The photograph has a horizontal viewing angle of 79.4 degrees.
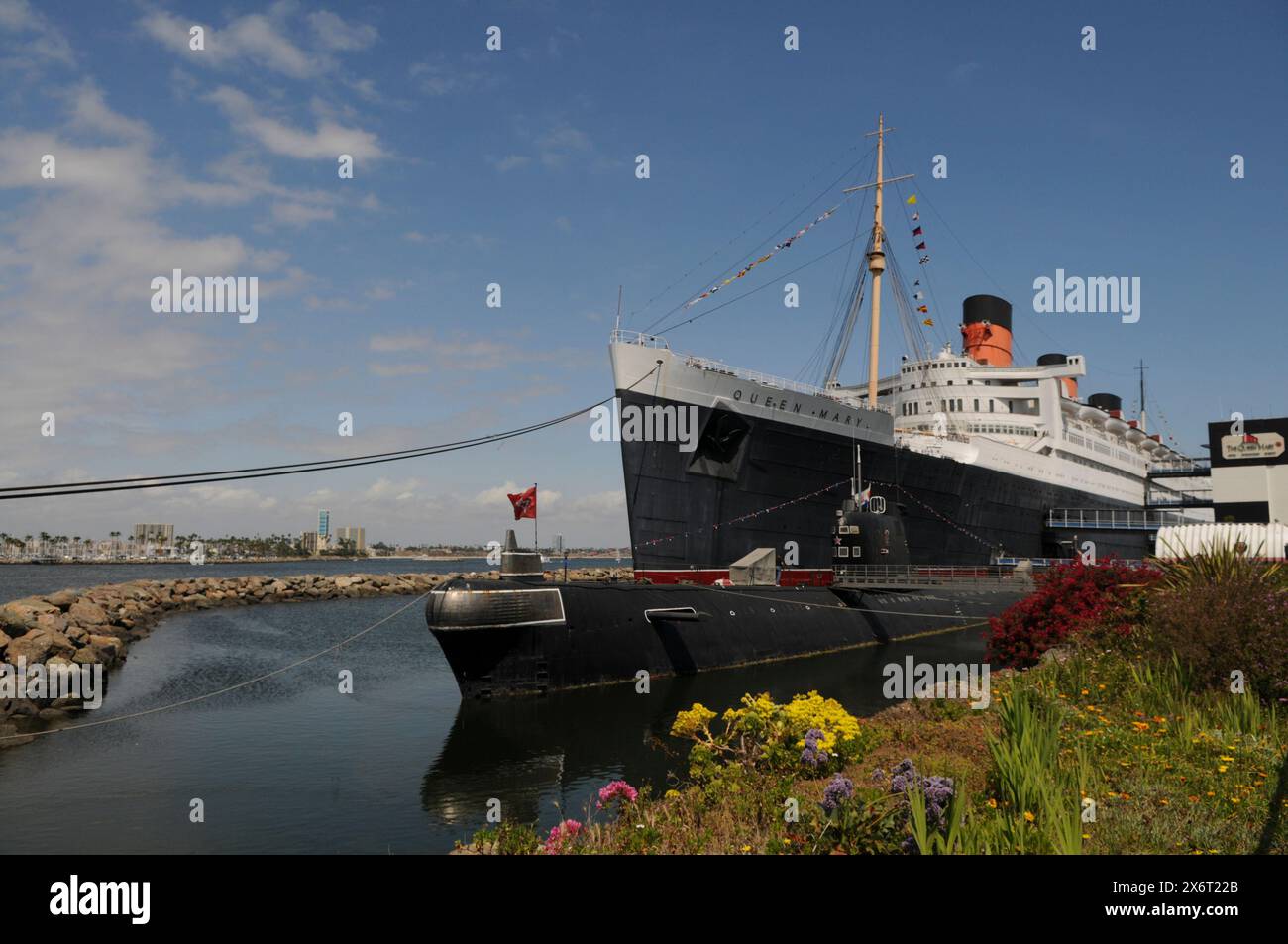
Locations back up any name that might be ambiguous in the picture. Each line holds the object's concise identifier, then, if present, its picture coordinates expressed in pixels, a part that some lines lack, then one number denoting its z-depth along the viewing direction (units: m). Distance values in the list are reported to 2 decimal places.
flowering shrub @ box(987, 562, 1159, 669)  17.09
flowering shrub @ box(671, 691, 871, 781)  11.11
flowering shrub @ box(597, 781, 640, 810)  9.66
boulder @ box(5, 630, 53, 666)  26.31
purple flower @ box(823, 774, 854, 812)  7.83
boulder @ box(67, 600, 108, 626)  38.04
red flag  23.06
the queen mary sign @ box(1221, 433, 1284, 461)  44.59
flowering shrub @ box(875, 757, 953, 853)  7.30
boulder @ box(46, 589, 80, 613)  39.73
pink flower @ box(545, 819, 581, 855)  8.52
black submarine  23.41
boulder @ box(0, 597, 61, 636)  28.78
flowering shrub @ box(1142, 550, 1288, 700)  11.70
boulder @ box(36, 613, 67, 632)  30.17
